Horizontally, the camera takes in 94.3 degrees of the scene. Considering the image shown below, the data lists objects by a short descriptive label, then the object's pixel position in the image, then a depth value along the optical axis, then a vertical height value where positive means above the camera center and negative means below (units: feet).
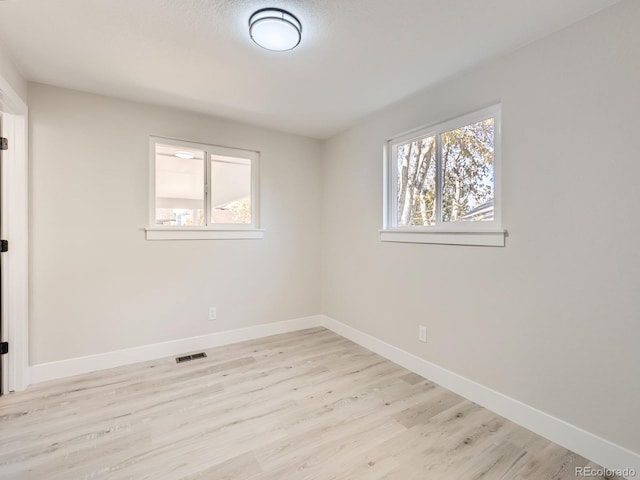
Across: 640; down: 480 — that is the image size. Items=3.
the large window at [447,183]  7.16 +1.58
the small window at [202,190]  9.86 +1.75
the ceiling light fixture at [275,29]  5.37 +3.97
